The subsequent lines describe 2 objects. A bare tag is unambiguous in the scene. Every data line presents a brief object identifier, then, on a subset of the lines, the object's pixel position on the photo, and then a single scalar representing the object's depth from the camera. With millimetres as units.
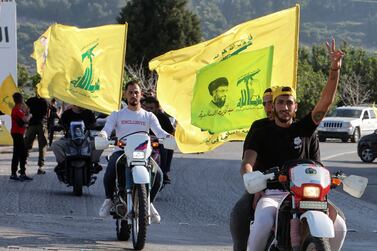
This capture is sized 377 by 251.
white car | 46062
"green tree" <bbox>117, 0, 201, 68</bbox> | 74000
